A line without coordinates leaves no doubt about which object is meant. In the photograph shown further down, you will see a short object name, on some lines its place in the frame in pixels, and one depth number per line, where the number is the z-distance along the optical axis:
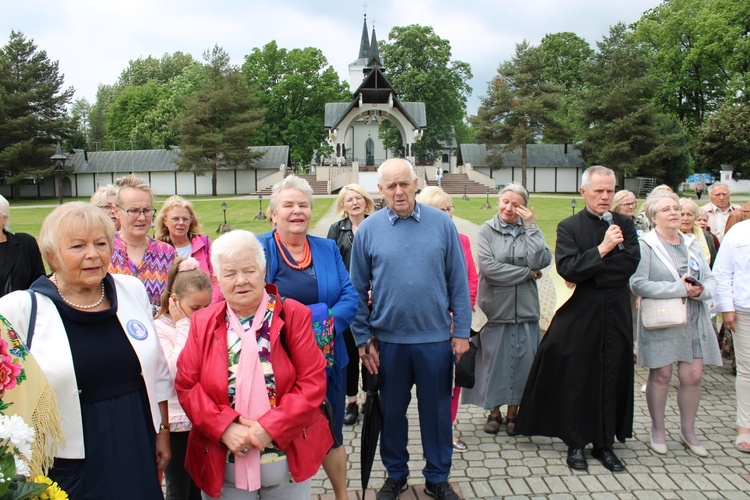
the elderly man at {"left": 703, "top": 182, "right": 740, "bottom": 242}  7.62
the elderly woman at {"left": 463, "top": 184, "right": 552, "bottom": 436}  4.75
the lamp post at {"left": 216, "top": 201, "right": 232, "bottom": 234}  20.22
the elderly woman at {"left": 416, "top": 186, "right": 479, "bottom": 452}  4.72
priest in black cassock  4.27
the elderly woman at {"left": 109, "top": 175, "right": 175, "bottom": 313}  4.26
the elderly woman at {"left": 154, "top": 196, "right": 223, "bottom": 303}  4.85
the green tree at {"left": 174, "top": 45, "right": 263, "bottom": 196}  40.34
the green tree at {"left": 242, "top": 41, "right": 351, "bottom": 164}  49.94
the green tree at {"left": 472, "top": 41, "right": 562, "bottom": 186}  40.62
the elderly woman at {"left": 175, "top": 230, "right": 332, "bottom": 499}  2.71
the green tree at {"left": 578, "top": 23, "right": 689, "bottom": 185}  36.47
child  3.15
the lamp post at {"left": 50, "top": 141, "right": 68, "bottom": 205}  25.64
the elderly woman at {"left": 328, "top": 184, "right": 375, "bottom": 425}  5.67
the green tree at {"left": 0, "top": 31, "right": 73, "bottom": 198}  40.34
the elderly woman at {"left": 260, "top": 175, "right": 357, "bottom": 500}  3.47
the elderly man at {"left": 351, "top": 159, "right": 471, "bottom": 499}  3.75
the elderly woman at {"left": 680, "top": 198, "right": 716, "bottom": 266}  5.98
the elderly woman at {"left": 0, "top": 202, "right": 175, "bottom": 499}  2.38
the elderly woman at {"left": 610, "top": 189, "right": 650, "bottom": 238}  6.52
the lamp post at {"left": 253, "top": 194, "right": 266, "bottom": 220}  25.02
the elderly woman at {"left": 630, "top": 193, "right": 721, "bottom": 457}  4.50
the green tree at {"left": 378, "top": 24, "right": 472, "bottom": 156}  50.66
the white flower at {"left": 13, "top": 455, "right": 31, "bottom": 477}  1.78
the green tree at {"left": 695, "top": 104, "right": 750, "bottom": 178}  36.66
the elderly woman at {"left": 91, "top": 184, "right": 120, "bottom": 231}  5.23
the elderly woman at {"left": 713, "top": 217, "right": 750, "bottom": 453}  4.61
